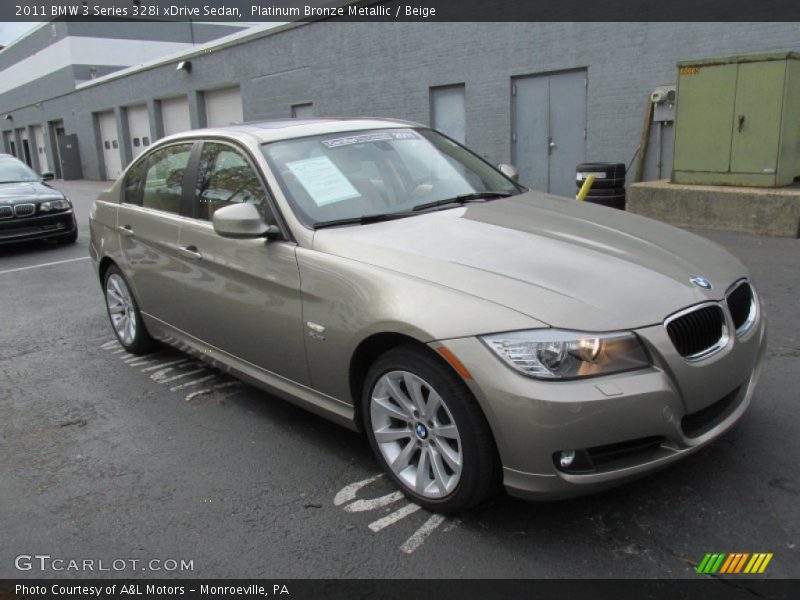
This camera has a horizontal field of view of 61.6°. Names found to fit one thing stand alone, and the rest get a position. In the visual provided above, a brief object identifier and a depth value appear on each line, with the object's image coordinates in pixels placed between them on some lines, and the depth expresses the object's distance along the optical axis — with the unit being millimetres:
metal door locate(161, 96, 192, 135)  24844
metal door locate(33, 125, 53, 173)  39797
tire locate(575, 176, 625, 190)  9336
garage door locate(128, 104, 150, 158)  27766
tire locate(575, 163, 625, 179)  9242
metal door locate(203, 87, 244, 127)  21914
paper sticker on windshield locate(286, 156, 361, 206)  3535
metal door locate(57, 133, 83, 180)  32656
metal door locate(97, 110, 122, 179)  30498
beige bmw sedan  2480
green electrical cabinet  8312
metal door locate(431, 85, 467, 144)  14273
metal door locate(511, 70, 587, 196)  12195
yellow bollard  5475
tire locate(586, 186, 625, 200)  9342
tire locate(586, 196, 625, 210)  9383
